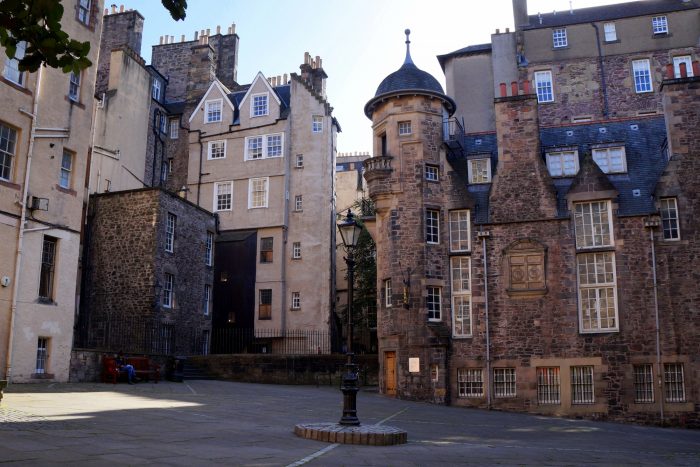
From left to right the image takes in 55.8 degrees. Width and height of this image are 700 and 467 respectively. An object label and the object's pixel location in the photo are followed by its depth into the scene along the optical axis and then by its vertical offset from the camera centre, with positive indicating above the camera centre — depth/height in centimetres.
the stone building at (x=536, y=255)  2484 +392
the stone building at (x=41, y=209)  1989 +436
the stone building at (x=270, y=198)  3756 +893
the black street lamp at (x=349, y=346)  1341 +13
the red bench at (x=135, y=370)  2231 -72
